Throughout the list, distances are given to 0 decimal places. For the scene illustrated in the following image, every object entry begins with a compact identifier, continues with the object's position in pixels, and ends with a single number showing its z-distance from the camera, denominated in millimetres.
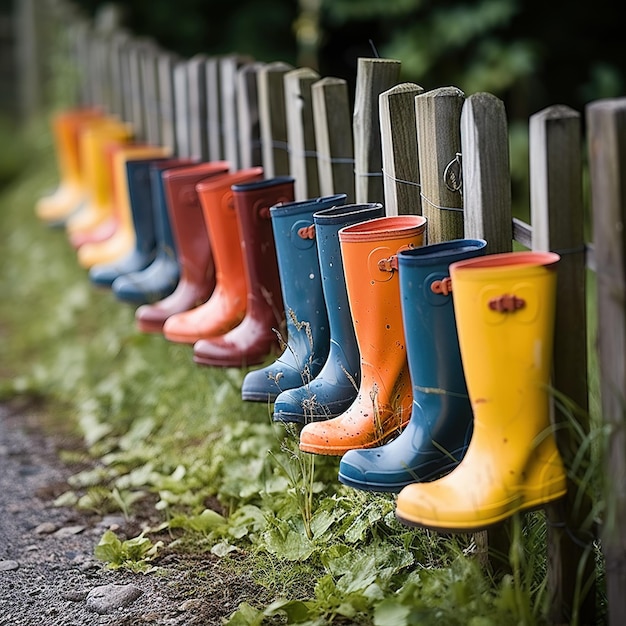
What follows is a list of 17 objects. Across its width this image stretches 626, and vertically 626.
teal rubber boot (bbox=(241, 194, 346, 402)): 5754
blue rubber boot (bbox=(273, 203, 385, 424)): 5395
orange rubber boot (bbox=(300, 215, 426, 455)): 5008
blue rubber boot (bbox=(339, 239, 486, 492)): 4676
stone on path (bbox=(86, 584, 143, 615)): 5355
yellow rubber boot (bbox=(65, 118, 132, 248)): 10570
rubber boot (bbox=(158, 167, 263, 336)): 6742
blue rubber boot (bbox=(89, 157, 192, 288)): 8562
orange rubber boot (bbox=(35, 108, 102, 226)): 12180
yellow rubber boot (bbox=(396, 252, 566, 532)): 4293
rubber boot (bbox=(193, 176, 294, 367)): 6363
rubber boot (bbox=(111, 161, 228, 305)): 7861
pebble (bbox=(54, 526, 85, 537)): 6430
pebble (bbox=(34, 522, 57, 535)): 6481
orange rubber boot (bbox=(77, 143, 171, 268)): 9344
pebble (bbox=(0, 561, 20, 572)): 5926
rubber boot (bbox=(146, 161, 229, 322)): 7344
